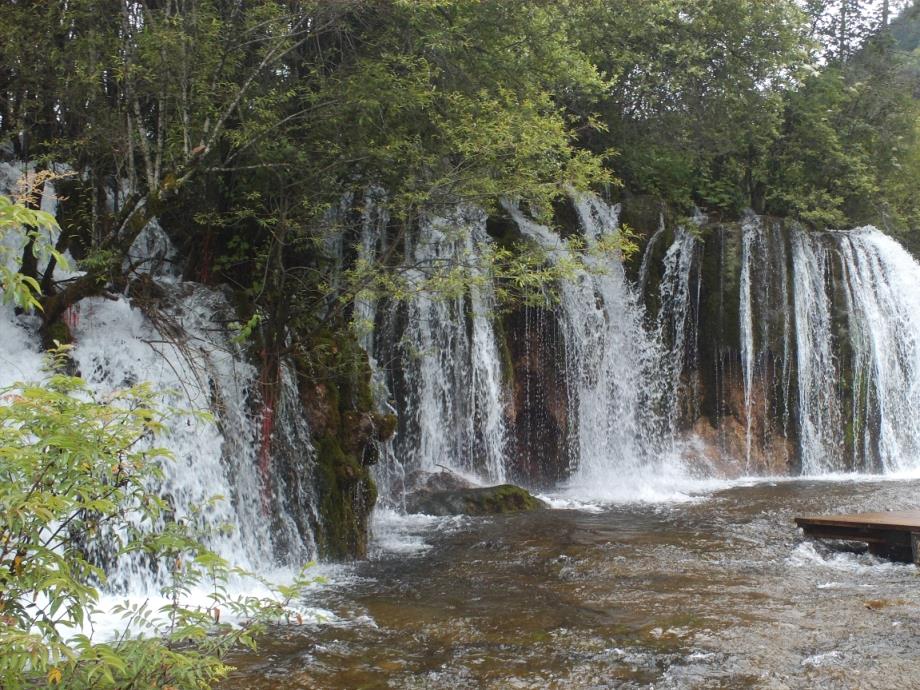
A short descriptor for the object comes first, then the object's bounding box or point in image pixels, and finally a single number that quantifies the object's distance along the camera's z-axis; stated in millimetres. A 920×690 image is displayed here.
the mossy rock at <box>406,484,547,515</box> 12359
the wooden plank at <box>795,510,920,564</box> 8836
